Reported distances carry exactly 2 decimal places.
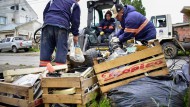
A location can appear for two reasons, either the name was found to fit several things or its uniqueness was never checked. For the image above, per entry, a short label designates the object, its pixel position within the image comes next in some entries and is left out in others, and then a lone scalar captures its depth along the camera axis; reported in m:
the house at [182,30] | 14.90
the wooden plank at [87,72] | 3.14
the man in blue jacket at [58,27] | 4.15
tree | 28.05
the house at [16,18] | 43.59
